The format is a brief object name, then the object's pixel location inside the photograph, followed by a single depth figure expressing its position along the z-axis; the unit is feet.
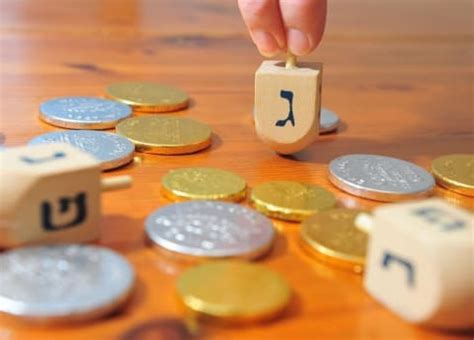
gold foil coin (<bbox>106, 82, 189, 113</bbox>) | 1.77
